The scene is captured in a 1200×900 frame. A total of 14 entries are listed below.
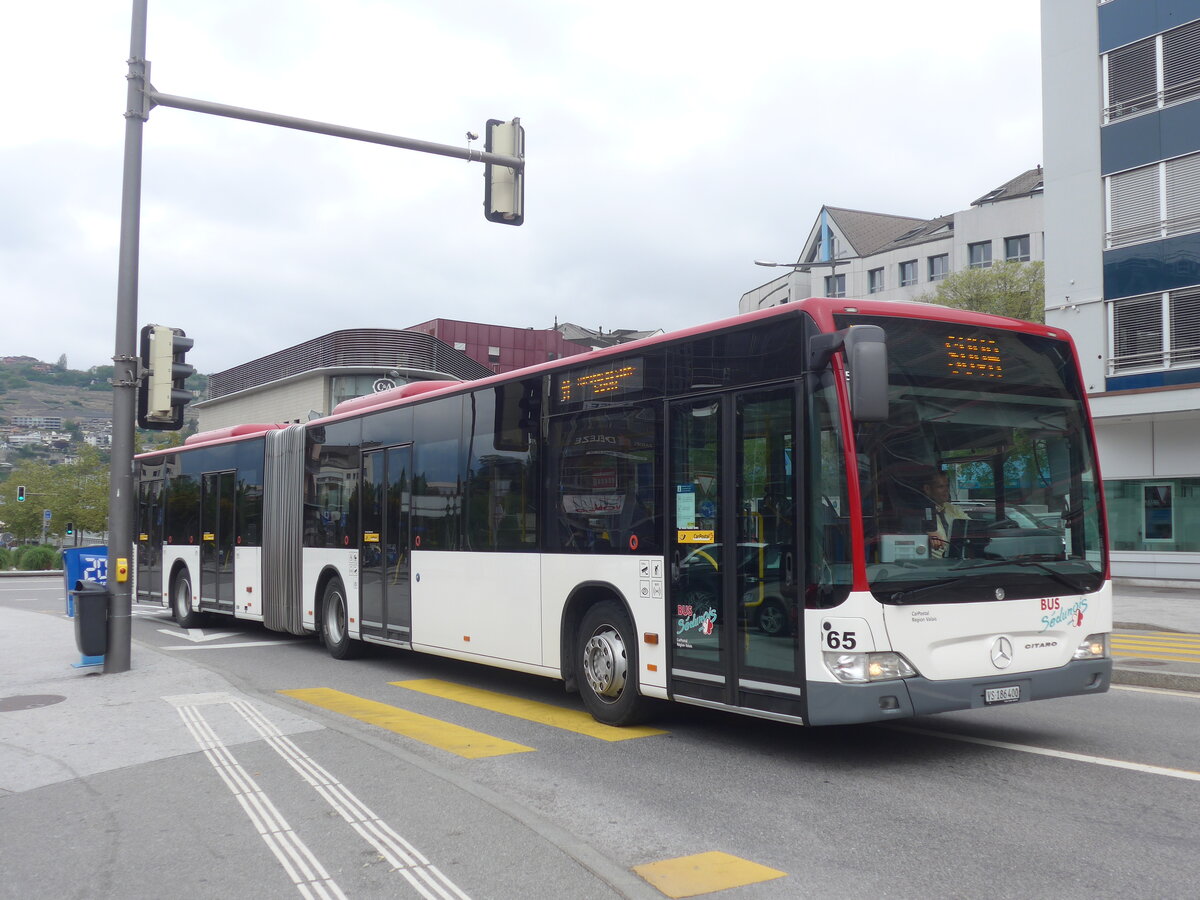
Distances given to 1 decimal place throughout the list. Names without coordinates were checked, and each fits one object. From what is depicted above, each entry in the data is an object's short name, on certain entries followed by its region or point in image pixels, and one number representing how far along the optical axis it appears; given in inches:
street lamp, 784.8
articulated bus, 263.7
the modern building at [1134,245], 996.6
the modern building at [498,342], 2746.1
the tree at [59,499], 2571.4
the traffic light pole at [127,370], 475.2
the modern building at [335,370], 2111.2
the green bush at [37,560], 1822.1
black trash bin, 471.2
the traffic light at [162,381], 480.4
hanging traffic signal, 450.3
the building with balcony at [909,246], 2359.7
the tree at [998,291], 1469.0
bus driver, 271.7
